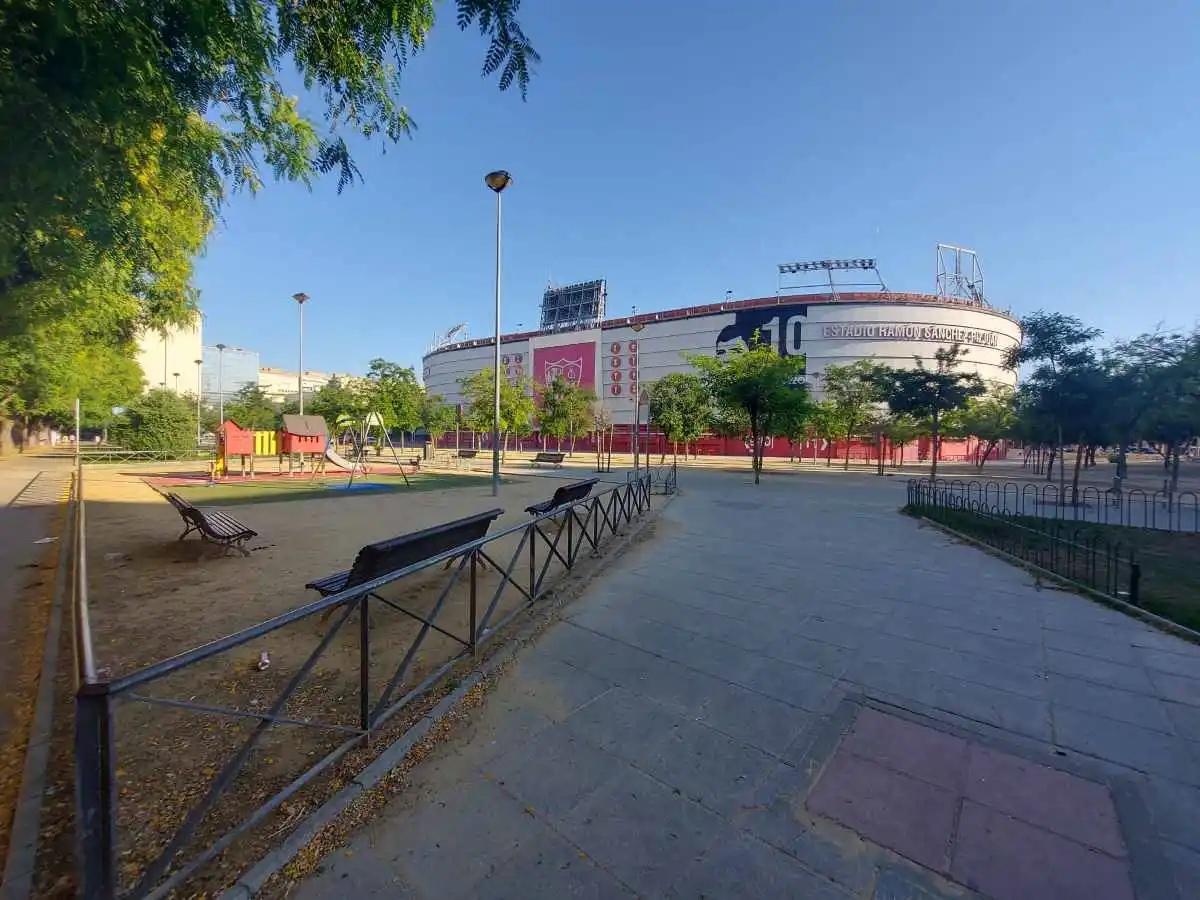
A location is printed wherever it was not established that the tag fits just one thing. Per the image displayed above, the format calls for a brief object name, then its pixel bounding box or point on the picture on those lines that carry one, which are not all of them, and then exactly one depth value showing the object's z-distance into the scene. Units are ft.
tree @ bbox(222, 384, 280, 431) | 169.78
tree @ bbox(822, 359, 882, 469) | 109.19
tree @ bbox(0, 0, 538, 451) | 8.02
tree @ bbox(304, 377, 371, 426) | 116.17
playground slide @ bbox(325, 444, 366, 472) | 77.97
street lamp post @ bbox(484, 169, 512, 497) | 47.24
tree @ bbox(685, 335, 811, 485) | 68.44
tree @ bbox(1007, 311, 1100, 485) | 43.75
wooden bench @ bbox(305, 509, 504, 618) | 12.67
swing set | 65.42
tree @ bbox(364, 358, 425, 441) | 116.06
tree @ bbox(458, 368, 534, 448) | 139.44
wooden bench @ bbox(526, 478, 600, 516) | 23.83
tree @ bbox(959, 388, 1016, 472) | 102.31
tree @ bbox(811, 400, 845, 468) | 113.68
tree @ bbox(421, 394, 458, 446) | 154.81
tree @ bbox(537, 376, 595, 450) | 126.72
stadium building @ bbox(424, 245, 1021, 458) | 178.81
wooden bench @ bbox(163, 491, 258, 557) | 24.12
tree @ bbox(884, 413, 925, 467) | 108.06
